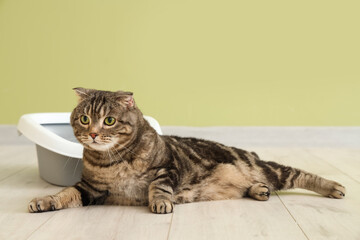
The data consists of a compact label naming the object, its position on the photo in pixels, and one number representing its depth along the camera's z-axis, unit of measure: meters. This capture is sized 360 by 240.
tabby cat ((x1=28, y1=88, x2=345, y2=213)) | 1.52
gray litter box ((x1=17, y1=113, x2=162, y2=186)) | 1.92
